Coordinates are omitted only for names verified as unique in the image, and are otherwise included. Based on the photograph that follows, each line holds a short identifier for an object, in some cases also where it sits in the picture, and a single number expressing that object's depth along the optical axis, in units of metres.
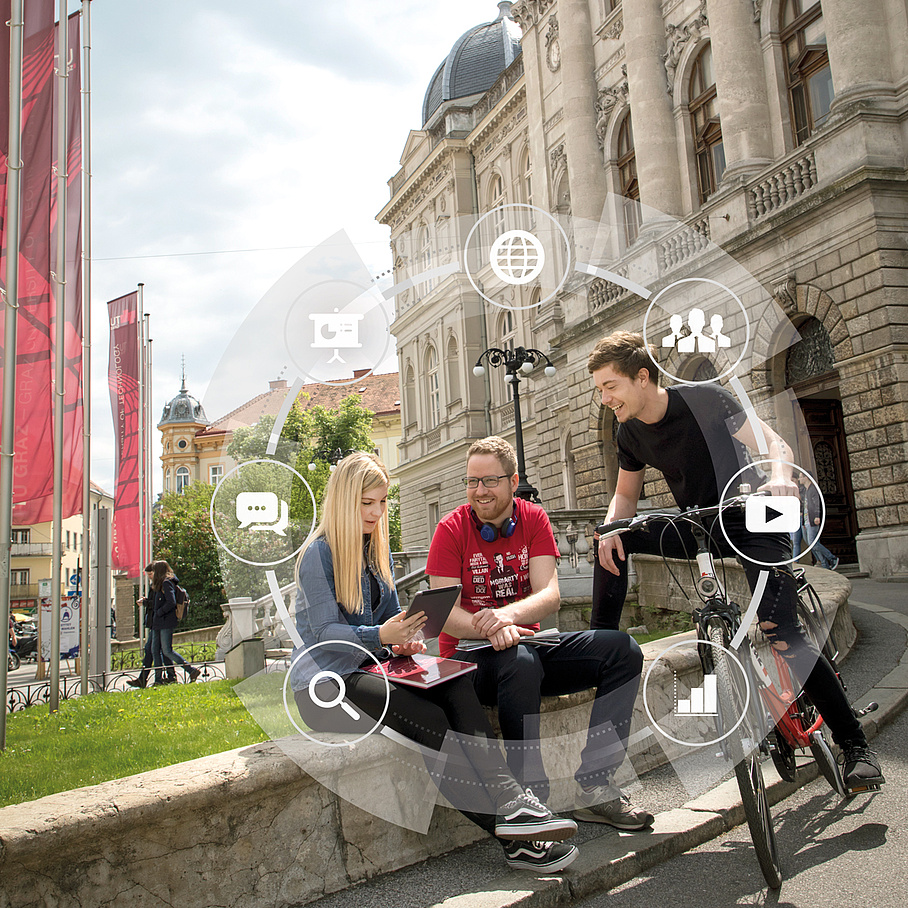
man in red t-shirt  3.39
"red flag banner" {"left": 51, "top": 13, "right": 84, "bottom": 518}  10.68
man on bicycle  3.64
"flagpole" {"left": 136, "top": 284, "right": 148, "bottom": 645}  15.51
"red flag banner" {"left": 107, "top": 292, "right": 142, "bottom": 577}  15.63
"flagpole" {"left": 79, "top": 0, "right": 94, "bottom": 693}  11.58
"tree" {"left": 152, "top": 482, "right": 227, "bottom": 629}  35.06
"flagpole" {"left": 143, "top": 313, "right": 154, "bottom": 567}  16.03
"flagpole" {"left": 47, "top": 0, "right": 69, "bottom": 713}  9.03
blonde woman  3.08
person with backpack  13.57
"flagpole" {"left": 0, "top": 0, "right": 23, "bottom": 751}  6.45
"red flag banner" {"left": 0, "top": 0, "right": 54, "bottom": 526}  8.56
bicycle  3.06
